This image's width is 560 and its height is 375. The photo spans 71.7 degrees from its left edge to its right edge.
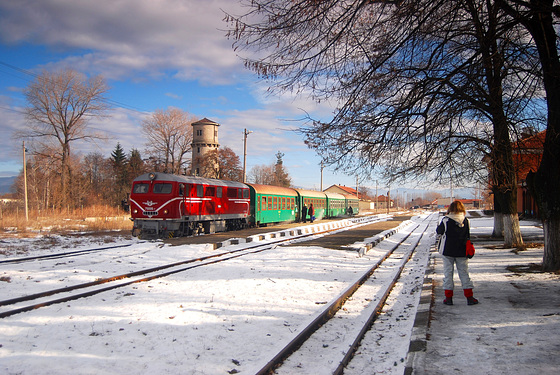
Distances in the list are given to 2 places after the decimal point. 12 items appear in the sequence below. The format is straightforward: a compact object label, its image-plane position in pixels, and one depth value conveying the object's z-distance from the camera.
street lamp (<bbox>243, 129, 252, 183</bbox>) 35.28
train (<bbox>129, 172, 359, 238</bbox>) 17.25
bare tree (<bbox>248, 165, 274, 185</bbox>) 100.60
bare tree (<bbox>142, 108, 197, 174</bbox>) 51.09
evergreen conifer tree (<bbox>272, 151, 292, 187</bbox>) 95.29
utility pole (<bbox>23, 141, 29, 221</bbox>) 24.20
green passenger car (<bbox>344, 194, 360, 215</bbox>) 52.66
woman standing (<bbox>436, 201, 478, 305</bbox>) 6.31
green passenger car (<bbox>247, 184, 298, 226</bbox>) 25.92
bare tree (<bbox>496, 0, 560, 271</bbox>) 7.57
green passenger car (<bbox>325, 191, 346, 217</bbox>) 43.00
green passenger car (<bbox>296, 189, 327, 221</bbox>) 34.72
